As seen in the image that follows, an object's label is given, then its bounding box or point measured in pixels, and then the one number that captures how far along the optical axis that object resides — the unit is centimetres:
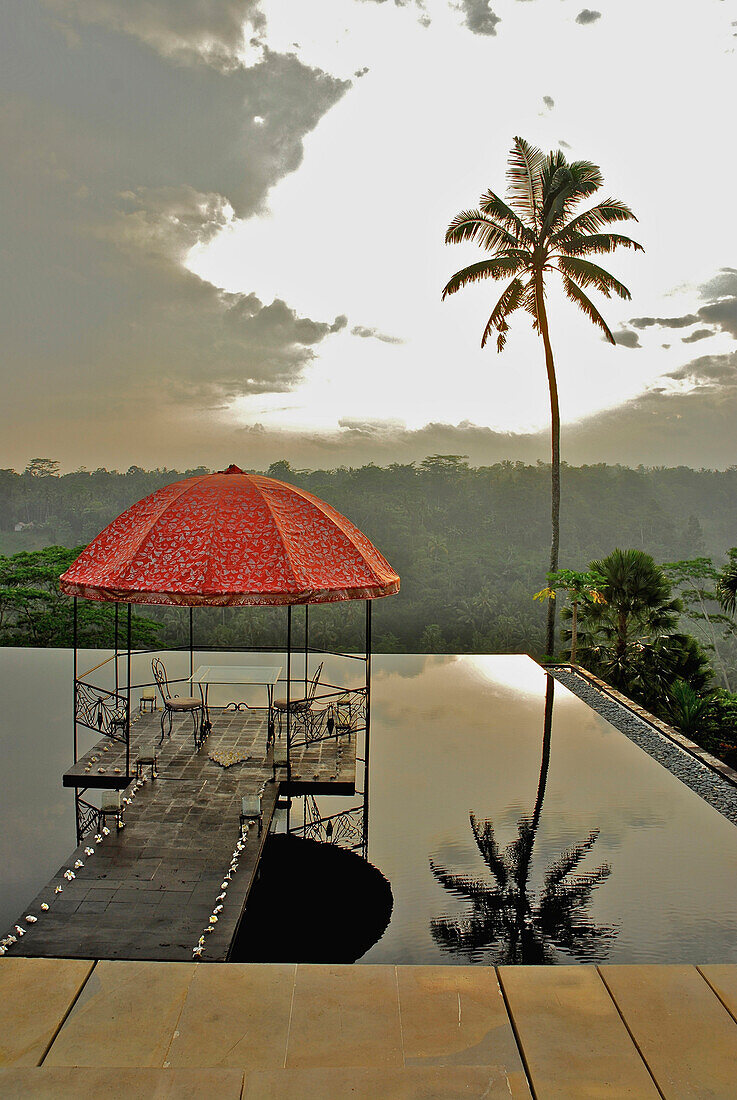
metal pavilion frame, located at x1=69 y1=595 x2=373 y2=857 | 571
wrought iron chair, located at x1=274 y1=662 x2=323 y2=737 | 719
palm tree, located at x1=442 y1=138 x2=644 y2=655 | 1369
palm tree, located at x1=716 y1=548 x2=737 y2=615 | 1048
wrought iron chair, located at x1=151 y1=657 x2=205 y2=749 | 751
